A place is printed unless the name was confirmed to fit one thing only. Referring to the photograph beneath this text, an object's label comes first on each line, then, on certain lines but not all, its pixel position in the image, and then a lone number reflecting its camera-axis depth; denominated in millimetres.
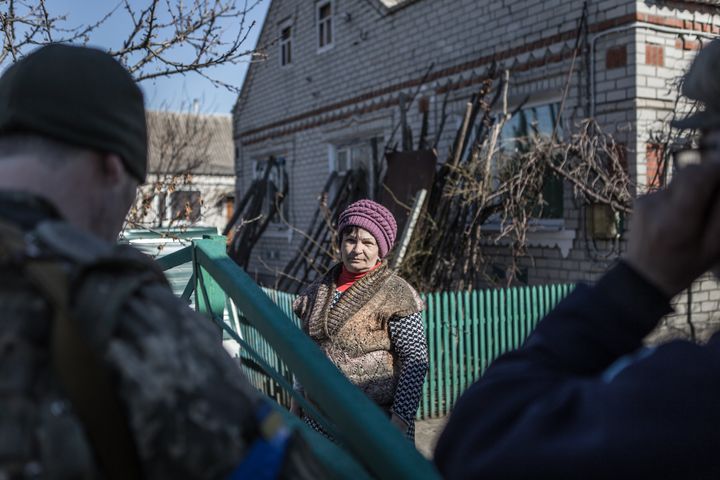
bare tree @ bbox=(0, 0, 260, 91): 3607
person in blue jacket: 792
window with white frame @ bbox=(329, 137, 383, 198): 9927
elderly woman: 2711
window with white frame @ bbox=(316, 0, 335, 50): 11570
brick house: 6523
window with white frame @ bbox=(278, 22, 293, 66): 12953
